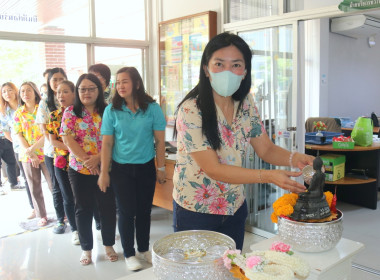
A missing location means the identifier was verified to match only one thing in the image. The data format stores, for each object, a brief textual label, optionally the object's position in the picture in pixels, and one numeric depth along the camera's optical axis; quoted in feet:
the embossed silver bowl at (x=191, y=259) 3.22
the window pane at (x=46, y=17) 13.06
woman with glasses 9.47
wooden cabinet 11.68
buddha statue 4.21
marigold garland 4.31
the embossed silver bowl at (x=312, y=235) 4.13
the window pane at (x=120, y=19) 15.03
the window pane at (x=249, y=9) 10.81
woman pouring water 4.70
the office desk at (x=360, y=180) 13.76
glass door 10.62
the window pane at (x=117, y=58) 15.14
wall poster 13.06
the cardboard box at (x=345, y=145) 13.48
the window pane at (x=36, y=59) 14.61
